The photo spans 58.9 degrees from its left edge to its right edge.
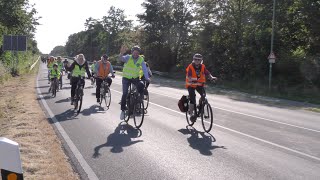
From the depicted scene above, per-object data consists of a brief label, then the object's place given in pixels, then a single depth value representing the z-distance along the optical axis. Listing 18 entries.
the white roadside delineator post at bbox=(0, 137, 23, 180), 2.11
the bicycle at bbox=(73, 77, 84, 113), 9.33
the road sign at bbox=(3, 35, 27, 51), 22.60
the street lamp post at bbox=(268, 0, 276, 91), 18.98
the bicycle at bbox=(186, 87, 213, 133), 7.12
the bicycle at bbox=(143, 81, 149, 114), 10.06
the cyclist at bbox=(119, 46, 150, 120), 7.46
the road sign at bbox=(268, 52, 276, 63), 18.98
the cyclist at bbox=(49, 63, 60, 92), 13.76
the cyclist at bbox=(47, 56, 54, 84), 16.69
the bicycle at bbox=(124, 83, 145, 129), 7.33
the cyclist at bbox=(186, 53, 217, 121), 7.28
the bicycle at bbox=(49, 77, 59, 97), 13.17
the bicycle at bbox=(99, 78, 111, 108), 10.44
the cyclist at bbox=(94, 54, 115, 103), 10.63
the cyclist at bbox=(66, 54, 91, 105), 9.62
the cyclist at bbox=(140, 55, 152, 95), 9.24
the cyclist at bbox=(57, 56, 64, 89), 16.22
